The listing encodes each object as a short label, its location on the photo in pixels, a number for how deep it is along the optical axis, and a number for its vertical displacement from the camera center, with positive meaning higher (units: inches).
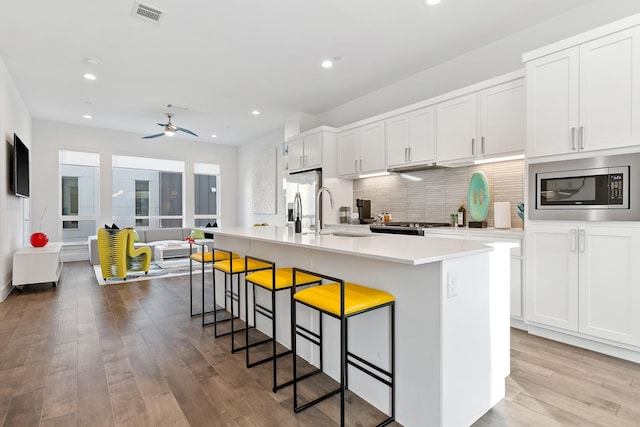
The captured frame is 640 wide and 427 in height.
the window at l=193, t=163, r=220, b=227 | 354.6 +21.3
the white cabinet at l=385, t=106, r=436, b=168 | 153.5 +36.8
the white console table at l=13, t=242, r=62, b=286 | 176.1 -29.8
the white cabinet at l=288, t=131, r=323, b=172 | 211.8 +41.5
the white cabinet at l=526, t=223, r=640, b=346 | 92.7 -21.0
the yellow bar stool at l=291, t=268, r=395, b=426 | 61.8 -18.8
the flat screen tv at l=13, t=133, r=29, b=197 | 183.5 +27.0
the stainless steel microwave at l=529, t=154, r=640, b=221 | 93.7 +7.1
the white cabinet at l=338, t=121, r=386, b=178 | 179.6 +36.3
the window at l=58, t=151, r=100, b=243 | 286.7 +16.8
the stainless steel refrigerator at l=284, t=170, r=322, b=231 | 214.2 +15.4
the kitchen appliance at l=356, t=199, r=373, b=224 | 200.2 +1.2
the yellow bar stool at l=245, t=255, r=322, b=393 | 82.9 -18.4
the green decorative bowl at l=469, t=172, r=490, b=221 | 141.1 +6.8
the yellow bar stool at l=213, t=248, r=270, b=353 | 103.4 -18.2
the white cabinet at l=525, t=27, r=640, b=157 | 92.1 +35.5
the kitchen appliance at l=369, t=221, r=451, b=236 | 145.2 -7.2
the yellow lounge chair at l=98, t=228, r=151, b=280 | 196.9 -24.1
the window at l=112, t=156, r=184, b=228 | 313.6 +20.3
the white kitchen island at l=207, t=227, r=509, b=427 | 60.4 -23.6
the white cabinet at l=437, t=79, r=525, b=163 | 122.6 +35.9
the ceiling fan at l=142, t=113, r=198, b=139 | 230.4 +59.3
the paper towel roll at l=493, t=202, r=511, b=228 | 132.3 -0.9
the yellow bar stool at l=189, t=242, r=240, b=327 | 127.6 -18.6
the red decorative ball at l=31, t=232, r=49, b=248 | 194.8 -16.7
